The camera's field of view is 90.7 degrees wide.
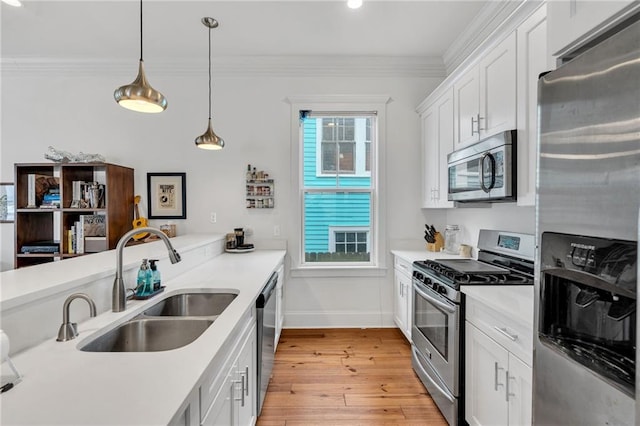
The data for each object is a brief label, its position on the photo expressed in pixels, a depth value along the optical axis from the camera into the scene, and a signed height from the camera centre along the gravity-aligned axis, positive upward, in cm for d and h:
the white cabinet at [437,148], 285 +61
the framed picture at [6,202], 358 +8
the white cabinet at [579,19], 88 +59
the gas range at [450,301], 188 -61
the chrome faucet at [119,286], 140 -34
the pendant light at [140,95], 153 +56
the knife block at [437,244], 335 -36
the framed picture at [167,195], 360 +16
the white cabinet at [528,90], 169 +68
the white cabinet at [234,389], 105 -73
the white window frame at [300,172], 355 +44
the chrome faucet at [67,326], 109 -41
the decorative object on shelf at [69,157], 324 +54
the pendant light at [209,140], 266 +58
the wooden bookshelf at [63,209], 323 +0
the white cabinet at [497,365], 137 -76
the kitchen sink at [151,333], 128 -54
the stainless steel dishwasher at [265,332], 182 -79
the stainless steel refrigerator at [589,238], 77 -8
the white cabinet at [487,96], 193 +80
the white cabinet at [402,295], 296 -86
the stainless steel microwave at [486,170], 188 +27
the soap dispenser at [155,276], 168 -36
